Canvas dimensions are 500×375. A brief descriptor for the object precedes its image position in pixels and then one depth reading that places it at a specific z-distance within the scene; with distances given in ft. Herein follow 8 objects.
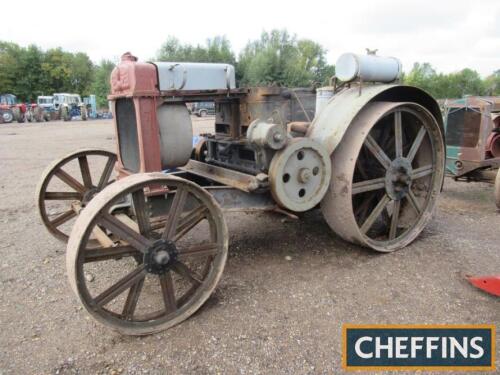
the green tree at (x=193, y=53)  143.64
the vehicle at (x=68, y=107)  102.27
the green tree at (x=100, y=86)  156.50
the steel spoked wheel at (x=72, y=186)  12.16
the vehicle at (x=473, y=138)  18.22
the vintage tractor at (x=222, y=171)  8.28
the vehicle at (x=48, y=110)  100.12
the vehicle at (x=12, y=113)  89.35
